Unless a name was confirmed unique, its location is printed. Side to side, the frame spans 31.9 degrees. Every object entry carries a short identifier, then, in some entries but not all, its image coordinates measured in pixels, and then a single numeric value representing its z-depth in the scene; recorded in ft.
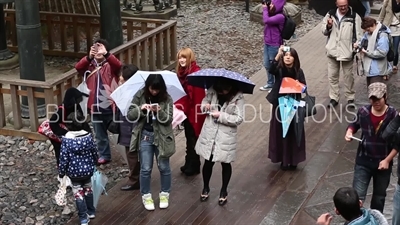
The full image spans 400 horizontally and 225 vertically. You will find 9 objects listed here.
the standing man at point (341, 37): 31.50
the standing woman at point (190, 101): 24.36
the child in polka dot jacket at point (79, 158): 21.52
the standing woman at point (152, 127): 22.44
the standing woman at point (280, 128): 25.61
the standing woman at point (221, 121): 23.09
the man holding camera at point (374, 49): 30.27
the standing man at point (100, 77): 26.61
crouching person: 15.24
